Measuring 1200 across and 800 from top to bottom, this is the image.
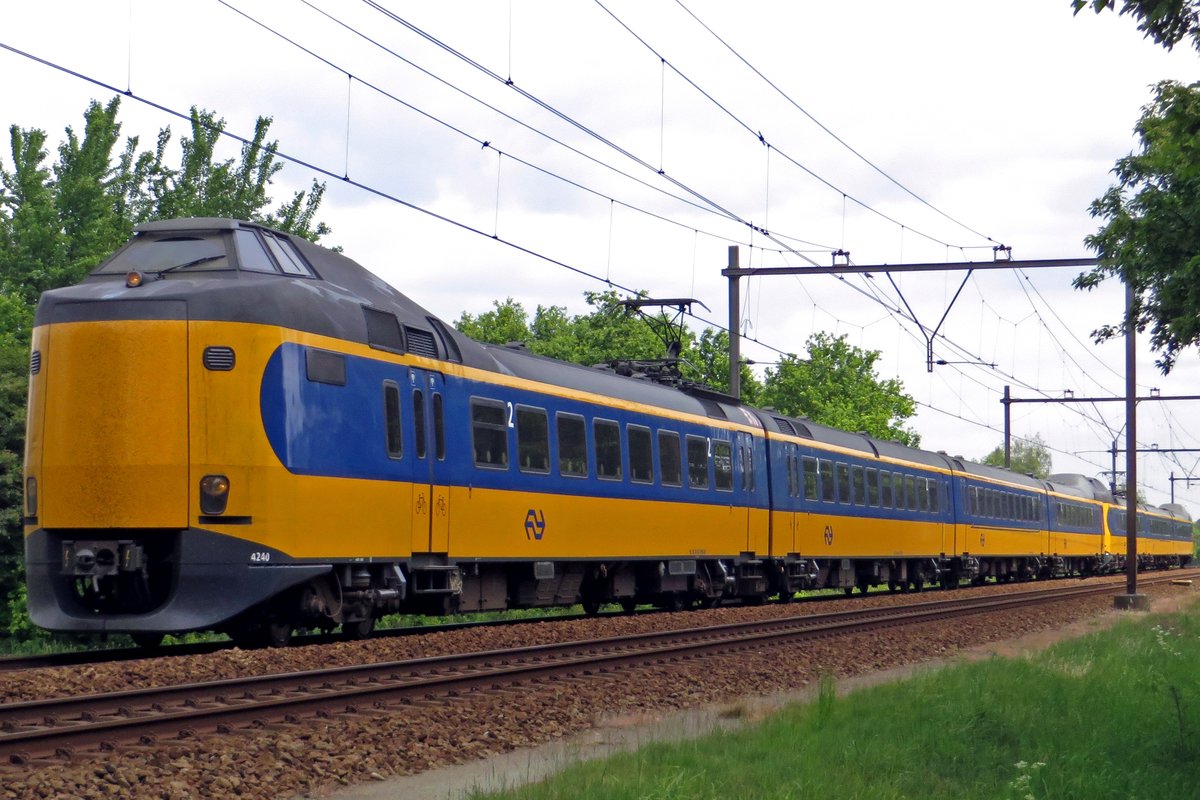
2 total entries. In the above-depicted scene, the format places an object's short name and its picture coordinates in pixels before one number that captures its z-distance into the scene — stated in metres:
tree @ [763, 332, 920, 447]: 75.56
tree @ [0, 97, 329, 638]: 32.22
